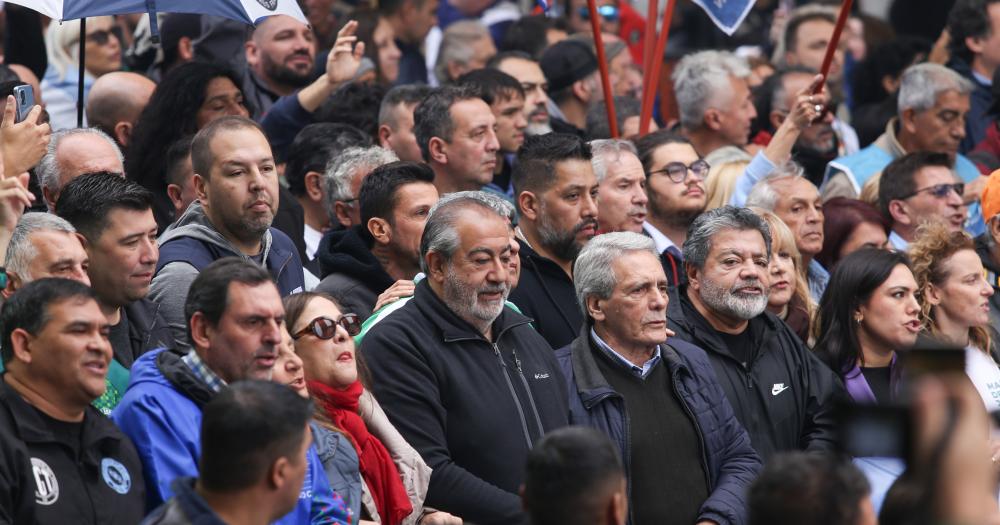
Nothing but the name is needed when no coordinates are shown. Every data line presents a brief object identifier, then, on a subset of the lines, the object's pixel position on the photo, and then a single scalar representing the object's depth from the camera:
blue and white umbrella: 12.12
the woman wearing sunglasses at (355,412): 10.05
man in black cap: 21.02
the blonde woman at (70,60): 18.11
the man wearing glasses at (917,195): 16.83
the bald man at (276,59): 18.20
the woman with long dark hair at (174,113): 14.05
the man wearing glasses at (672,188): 15.75
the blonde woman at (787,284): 14.24
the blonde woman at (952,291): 14.12
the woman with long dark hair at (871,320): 13.21
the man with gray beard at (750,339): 12.49
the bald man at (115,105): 15.52
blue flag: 17.28
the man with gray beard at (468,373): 10.54
